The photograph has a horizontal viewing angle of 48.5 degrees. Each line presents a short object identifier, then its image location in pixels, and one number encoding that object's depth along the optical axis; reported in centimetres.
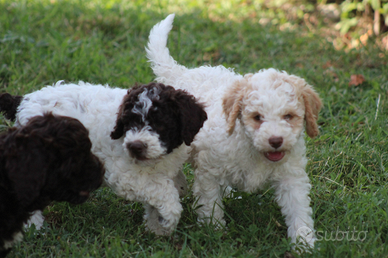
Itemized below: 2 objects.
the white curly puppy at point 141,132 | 333
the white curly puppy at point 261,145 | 330
